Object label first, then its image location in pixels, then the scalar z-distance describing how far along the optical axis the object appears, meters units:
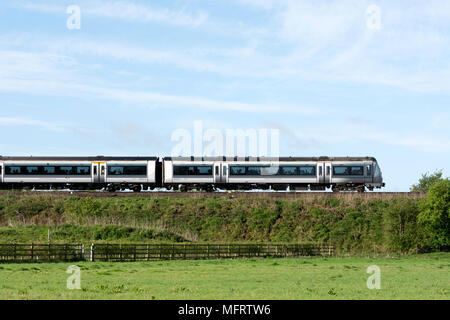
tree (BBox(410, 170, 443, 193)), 123.19
